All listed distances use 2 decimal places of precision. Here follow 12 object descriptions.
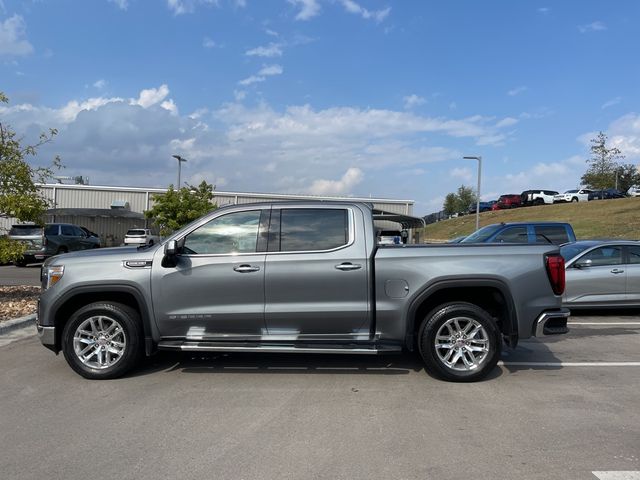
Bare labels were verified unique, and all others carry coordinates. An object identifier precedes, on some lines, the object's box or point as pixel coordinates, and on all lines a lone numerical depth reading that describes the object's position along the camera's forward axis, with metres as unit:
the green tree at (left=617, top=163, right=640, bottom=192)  78.75
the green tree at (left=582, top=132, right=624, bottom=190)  64.12
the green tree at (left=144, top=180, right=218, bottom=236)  29.25
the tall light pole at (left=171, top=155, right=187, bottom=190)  32.57
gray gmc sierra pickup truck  5.54
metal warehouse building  34.69
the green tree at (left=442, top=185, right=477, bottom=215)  80.94
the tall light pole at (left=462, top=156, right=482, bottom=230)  31.36
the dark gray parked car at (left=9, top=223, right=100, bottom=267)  19.56
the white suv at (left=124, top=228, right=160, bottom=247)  27.97
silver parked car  9.69
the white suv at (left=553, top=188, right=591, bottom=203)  53.81
